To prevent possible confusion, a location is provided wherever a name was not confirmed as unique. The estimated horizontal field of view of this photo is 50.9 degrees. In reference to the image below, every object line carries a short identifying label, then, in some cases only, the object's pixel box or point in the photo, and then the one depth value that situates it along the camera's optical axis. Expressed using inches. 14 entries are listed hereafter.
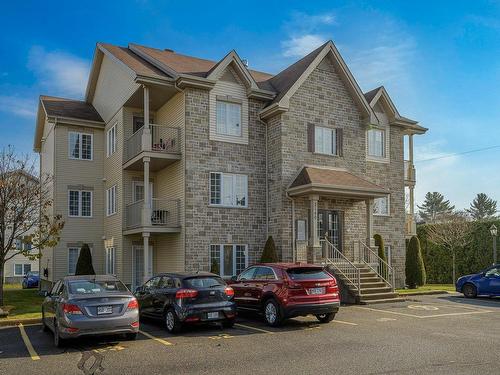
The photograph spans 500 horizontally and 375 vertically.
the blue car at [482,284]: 855.7
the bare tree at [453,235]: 1296.8
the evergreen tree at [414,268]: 1054.4
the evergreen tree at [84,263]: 995.3
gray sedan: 432.5
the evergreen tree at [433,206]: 3636.8
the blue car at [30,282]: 1519.4
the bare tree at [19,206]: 717.9
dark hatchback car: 511.8
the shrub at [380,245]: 998.3
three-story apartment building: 854.5
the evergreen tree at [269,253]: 842.2
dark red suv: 543.5
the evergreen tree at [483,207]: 3294.8
